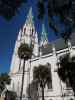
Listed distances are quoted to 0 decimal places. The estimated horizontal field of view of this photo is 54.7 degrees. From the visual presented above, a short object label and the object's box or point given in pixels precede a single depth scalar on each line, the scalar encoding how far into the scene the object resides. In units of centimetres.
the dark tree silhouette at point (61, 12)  387
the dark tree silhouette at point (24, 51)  1565
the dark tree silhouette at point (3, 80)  2092
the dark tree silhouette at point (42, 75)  1491
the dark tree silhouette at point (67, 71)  1115
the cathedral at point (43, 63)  1573
